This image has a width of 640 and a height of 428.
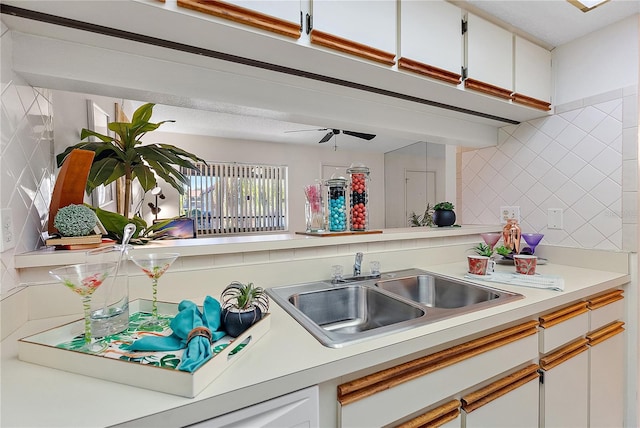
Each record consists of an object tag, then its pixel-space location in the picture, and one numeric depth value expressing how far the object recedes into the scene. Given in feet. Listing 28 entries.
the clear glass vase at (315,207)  4.86
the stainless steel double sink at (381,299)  3.33
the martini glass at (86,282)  2.11
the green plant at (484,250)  5.09
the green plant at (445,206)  6.15
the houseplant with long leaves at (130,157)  4.04
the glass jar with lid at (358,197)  4.84
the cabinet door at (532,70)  5.12
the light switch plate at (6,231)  2.39
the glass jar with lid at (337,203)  4.75
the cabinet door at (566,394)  3.55
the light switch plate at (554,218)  5.56
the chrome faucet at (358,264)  4.39
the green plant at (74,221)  2.89
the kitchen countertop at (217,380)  1.60
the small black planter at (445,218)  6.09
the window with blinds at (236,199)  16.26
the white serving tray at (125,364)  1.74
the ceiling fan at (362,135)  11.26
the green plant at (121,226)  3.43
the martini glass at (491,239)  5.41
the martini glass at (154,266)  2.67
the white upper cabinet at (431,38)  3.88
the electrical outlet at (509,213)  6.19
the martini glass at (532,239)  5.52
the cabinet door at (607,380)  4.17
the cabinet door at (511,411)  2.94
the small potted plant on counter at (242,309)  2.39
